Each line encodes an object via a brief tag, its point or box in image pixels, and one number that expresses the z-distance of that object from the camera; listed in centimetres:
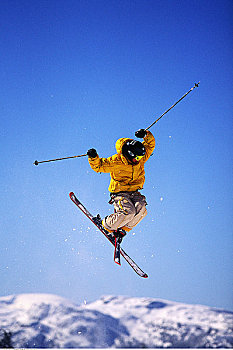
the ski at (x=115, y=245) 1647
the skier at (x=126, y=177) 1516
